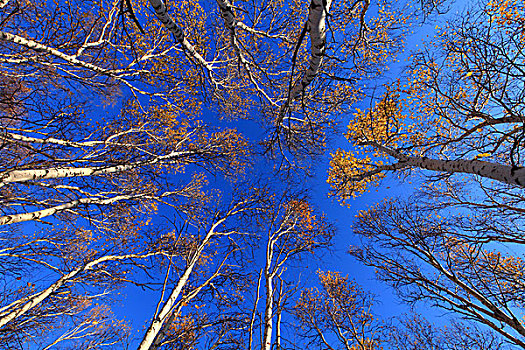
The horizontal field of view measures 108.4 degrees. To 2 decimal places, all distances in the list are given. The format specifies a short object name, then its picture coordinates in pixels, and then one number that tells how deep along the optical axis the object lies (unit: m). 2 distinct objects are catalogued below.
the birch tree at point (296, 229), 4.32
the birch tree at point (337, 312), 6.68
